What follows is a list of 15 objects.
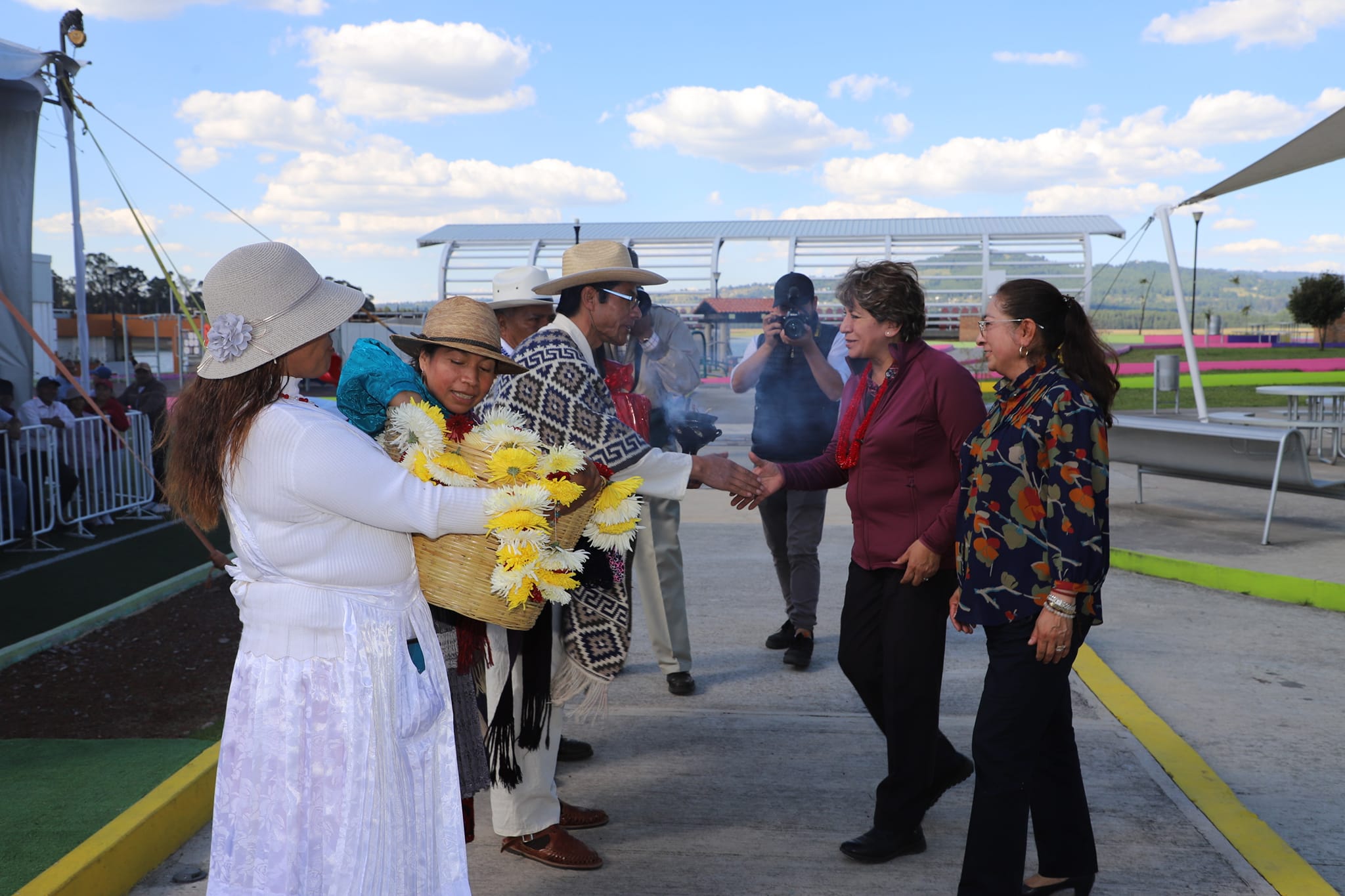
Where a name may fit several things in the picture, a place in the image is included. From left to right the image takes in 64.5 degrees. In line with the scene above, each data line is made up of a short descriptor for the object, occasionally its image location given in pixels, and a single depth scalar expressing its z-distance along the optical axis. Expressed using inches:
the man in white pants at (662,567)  206.4
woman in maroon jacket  138.3
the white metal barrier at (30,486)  349.4
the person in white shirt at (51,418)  385.4
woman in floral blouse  114.3
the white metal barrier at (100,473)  396.8
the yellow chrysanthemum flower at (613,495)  119.5
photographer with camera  223.1
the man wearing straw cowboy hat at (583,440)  135.1
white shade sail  310.0
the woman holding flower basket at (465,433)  110.8
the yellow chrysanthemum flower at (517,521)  98.7
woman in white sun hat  90.2
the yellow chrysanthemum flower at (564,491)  104.0
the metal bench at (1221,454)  332.5
